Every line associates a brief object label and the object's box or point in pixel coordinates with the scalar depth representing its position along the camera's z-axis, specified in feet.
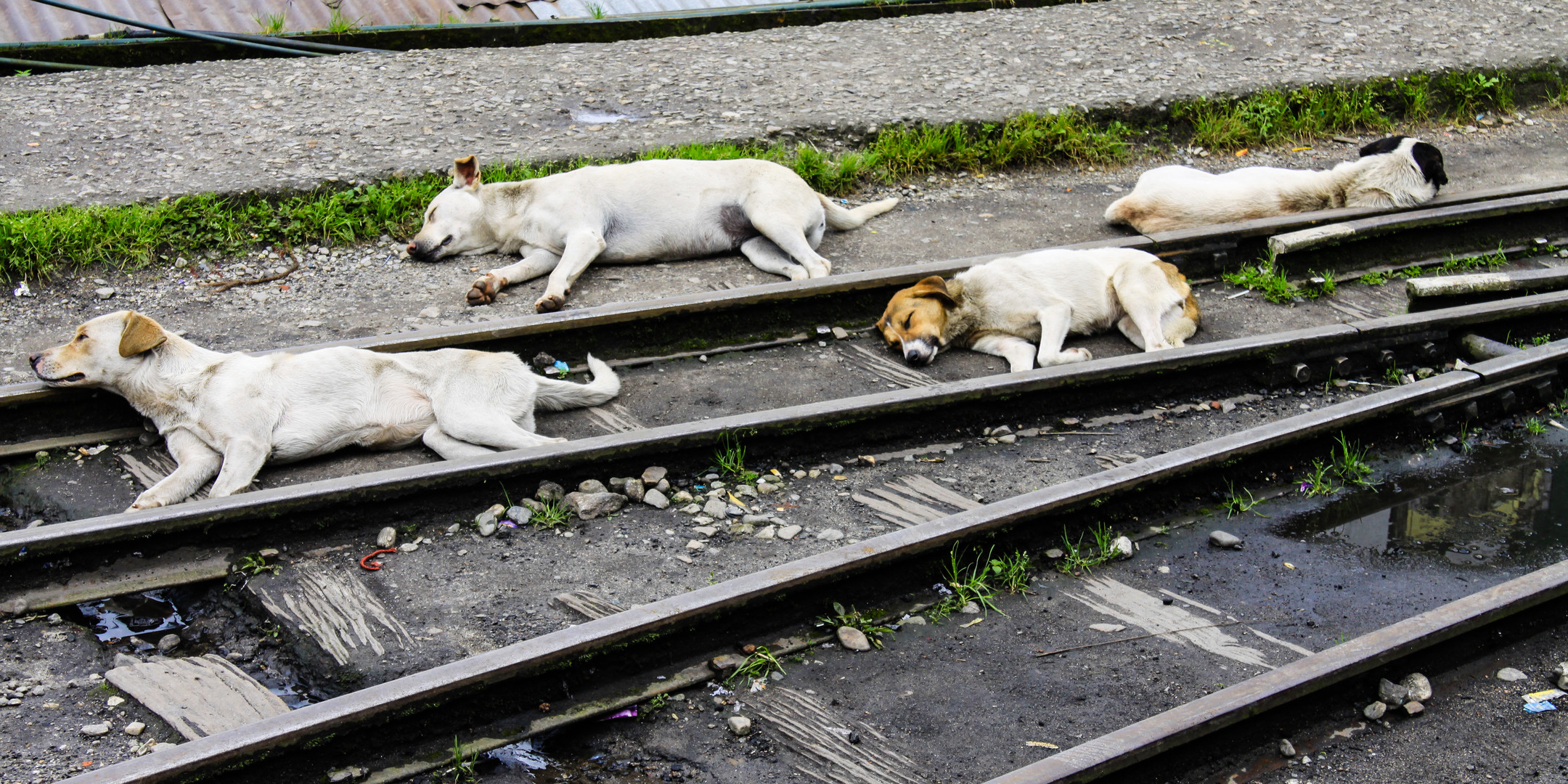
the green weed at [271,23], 32.19
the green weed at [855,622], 12.78
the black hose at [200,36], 29.94
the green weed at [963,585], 13.33
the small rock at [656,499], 15.20
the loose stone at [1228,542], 14.57
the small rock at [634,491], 15.26
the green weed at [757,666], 12.09
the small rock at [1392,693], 11.46
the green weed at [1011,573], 13.65
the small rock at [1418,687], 11.55
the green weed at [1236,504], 15.34
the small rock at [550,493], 15.01
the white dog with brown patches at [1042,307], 19.22
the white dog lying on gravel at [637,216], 22.30
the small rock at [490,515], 14.65
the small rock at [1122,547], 14.32
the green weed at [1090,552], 14.02
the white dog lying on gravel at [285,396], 15.33
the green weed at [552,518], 14.71
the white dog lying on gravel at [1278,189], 23.75
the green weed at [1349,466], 16.29
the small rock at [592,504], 14.85
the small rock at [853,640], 12.55
